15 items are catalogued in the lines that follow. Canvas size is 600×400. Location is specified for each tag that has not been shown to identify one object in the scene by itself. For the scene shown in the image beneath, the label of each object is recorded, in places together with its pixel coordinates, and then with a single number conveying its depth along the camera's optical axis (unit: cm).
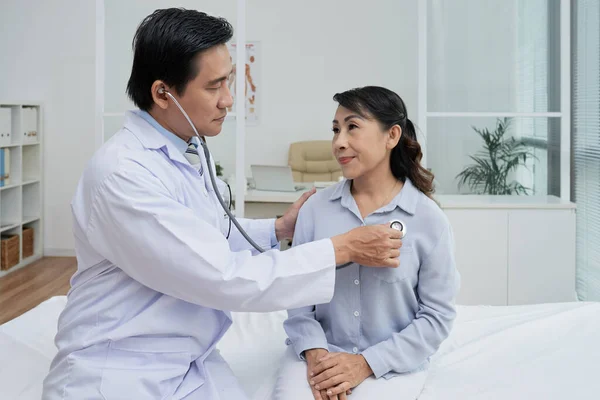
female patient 174
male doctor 148
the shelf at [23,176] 550
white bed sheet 177
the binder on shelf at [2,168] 534
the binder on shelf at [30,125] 570
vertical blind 378
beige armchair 687
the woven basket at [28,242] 568
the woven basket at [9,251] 528
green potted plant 427
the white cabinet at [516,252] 386
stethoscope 164
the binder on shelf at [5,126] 527
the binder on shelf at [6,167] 539
